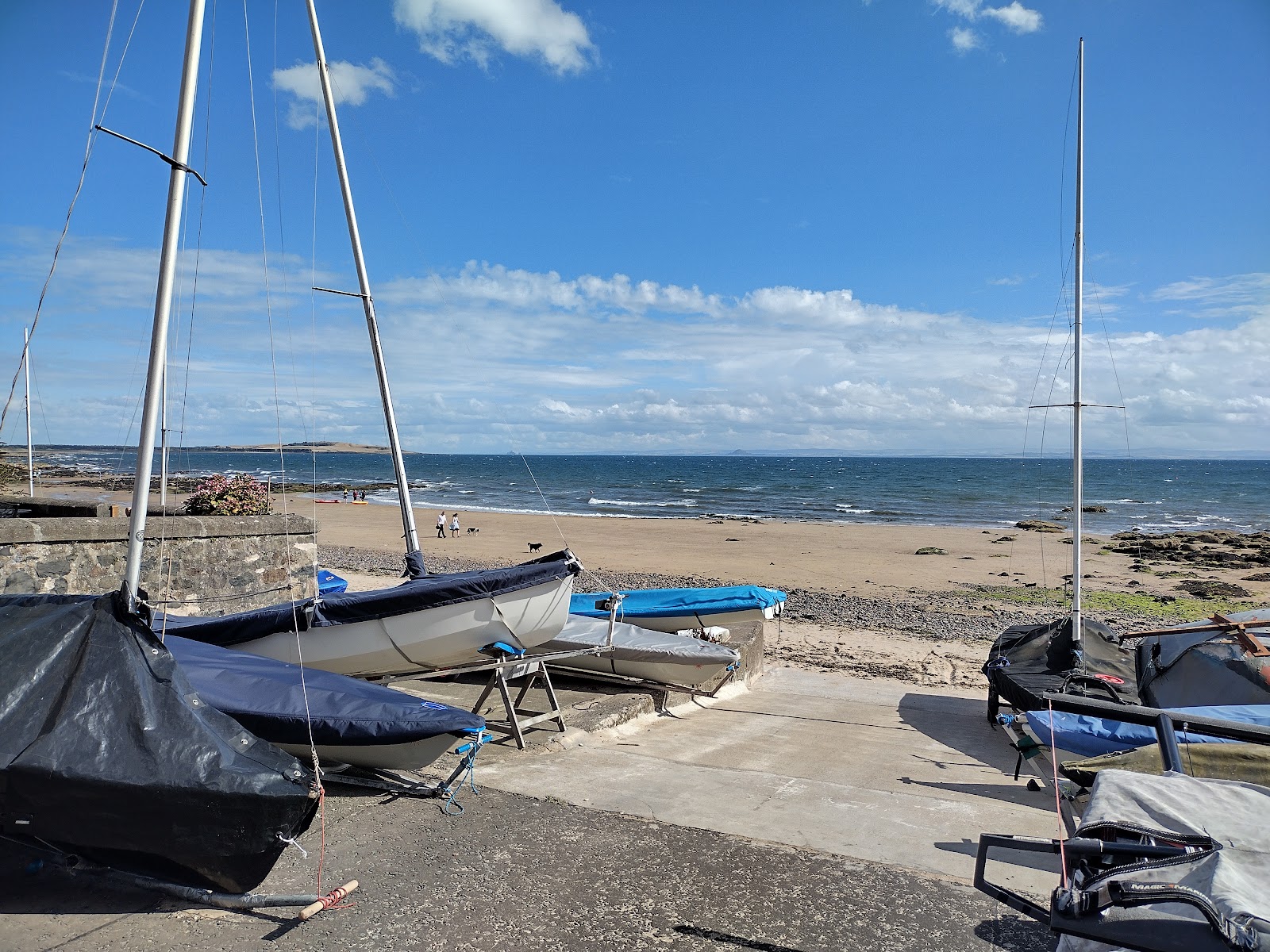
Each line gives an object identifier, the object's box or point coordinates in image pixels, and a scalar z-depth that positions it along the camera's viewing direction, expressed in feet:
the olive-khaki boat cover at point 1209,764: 11.69
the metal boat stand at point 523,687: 23.12
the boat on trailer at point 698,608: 40.75
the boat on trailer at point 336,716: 17.08
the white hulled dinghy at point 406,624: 25.41
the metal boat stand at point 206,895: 12.89
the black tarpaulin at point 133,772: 12.44
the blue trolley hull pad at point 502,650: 24.62
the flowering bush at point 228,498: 37.22
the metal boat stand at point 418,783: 17.34
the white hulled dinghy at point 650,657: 31.19
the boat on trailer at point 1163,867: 6.88
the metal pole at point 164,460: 23.29
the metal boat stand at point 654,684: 31.03
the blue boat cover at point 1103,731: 20.56
